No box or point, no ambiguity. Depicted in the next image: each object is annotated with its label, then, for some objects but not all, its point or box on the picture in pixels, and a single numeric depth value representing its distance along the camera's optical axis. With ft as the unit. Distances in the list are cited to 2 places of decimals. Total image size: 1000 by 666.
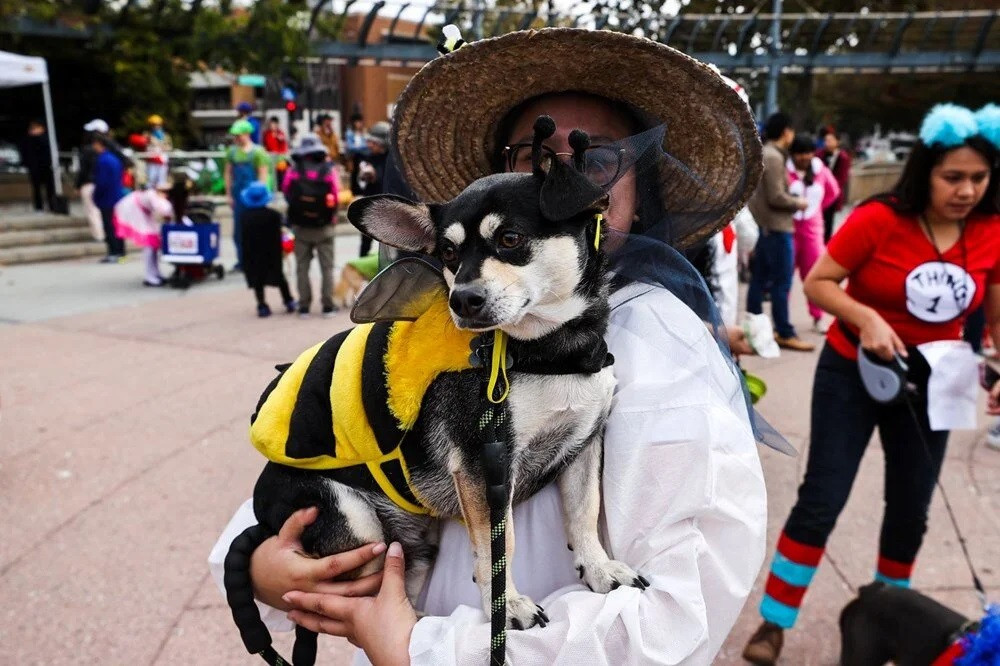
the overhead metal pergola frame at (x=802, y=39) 55.67
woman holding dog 4.08
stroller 32.45
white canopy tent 40.63
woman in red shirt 8.83
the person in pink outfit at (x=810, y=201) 25.73
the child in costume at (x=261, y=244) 26.86
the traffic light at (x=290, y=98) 59.11
